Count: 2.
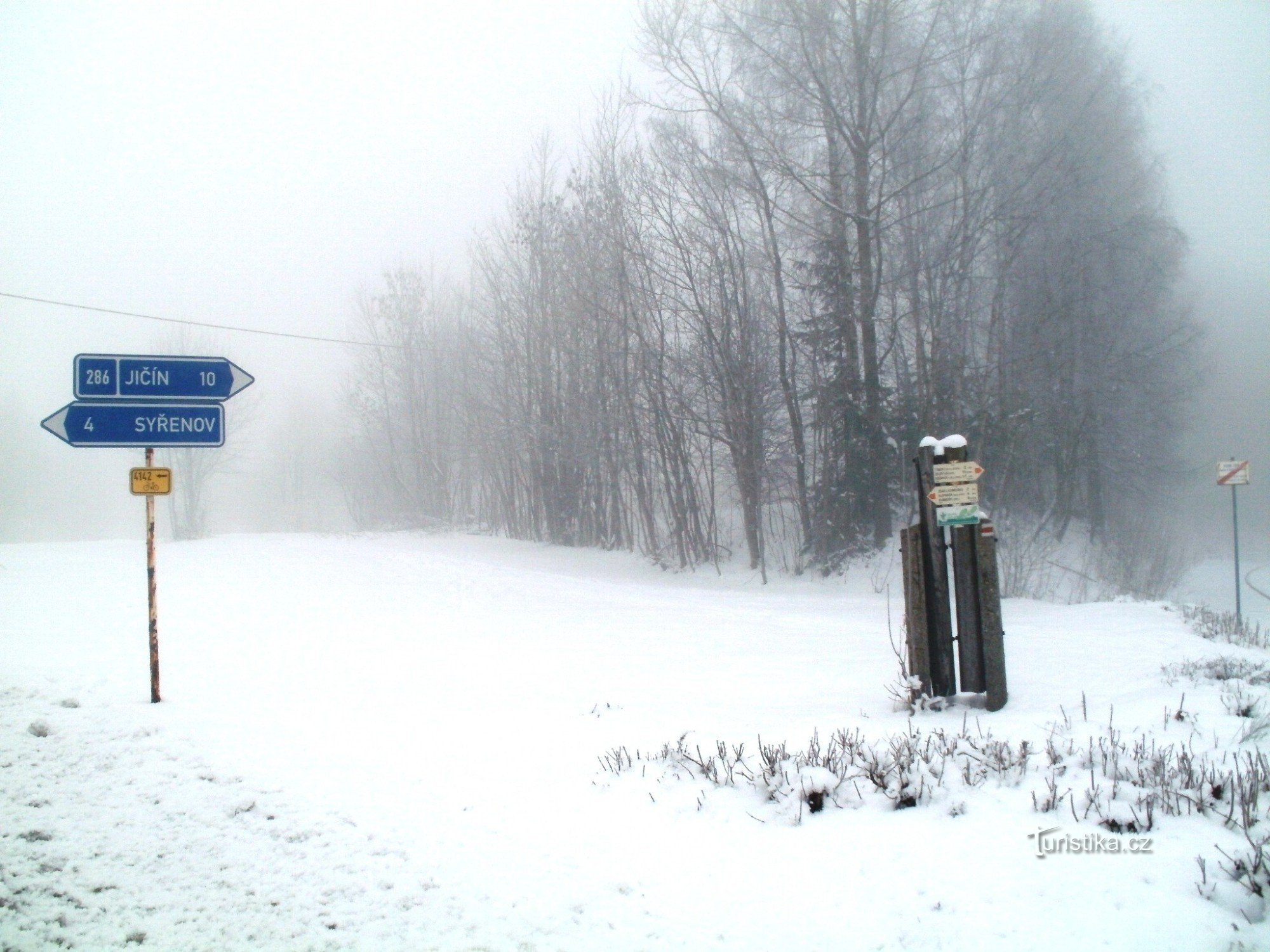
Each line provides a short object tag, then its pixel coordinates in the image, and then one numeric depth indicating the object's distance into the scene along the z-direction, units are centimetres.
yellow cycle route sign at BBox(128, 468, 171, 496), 768
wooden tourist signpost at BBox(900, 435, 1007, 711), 611
